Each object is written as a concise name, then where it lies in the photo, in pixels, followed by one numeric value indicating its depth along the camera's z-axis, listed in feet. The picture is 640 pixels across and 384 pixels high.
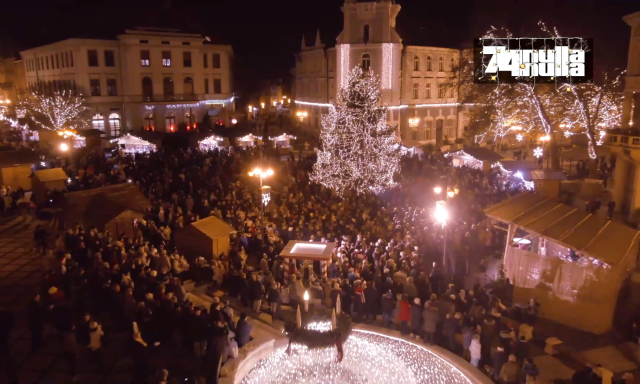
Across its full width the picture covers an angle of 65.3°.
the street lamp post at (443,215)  43.47
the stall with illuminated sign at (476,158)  82.48
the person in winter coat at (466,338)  32.27
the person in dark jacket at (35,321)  29.84
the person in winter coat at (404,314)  35.22
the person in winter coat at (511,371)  28.55
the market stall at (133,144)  91.97
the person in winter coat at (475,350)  31.40
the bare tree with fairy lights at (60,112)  120.47
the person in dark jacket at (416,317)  34.73
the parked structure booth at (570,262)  35.88
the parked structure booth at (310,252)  40.32
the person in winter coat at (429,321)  33.83
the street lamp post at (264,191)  49.00
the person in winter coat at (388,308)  36.50
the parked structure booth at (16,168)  65.17
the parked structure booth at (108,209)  48.70
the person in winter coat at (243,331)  32.48
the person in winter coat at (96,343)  28.43
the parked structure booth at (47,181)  60.18
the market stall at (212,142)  102.32
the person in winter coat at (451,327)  33.22
